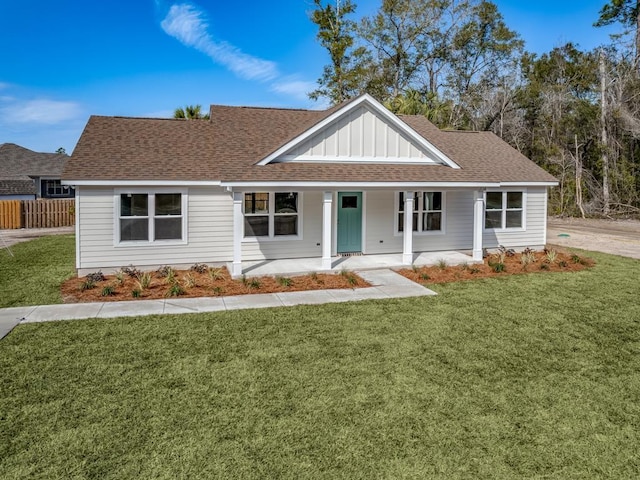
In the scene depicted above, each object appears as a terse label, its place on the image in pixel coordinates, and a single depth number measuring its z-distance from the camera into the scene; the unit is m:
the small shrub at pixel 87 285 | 10.80
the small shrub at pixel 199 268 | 12.73
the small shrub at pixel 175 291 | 10.38
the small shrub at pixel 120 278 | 11.21
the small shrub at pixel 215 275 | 11.94
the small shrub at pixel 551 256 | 14.37
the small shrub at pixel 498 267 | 13.20
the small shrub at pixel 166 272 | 11.95
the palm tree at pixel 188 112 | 24.05
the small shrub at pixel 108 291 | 10.21
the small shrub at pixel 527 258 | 13.96
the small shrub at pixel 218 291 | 10.62
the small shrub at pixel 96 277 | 11.43
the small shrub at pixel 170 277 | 11.46
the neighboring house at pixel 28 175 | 36.53
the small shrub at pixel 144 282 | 10.88
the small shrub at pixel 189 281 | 11.04
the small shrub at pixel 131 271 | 11.90
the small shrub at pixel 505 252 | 15.34
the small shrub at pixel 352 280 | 11.43
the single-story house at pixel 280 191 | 12.49
